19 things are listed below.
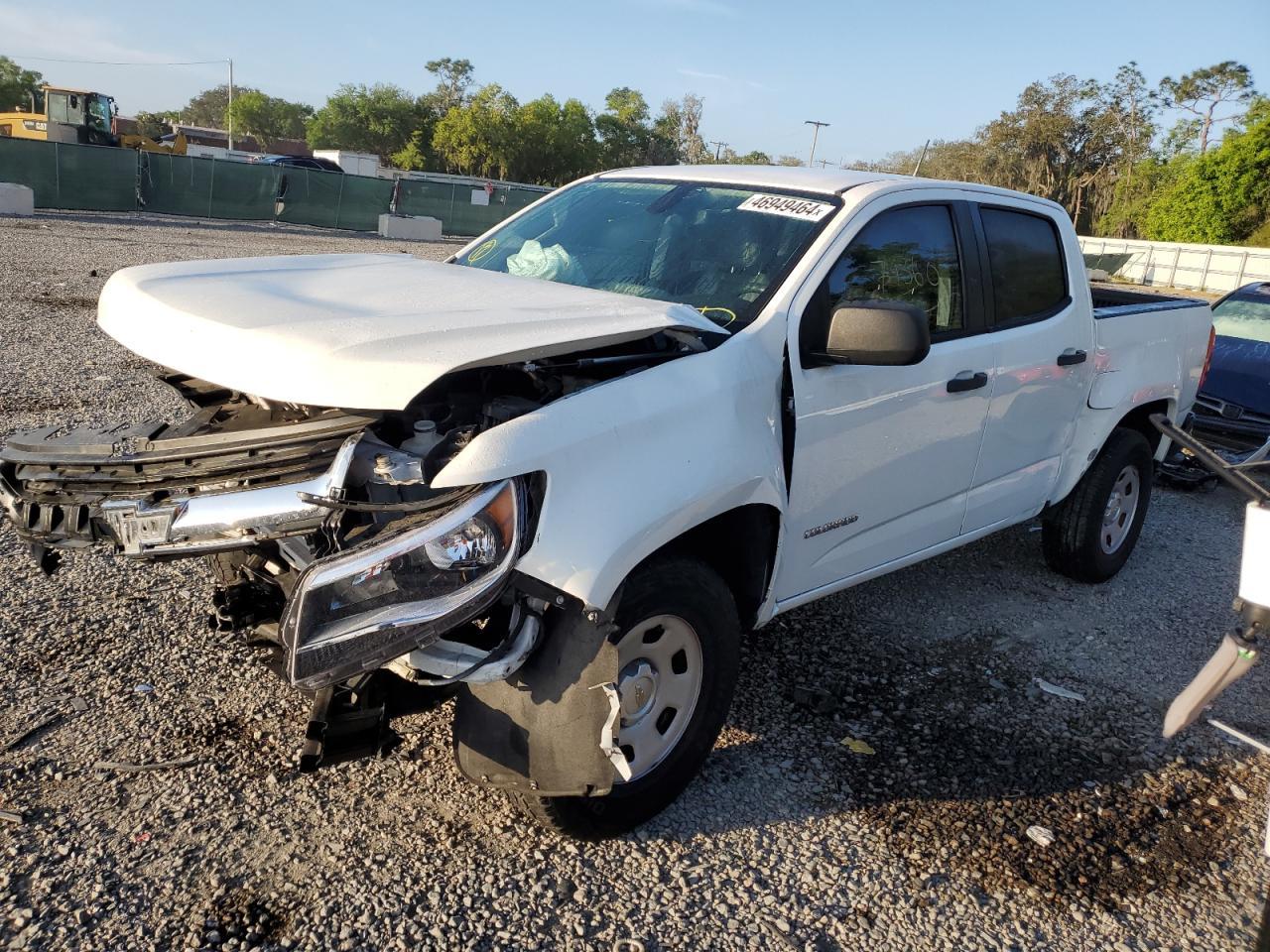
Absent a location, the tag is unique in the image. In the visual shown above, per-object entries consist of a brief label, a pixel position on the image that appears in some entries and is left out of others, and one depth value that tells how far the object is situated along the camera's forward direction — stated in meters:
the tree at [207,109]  123.19
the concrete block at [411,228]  28.66
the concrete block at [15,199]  21.50
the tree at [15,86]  76.81
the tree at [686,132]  85.25
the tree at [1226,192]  43.64
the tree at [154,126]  56.34
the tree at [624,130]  77.38
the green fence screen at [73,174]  23.05
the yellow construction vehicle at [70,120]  32.53
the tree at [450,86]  81.06
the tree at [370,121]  76.69
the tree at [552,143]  68.50
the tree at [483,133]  67.69
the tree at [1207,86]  55.66
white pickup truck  2.35
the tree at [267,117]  98.06
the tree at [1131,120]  58.53
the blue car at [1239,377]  8.01
